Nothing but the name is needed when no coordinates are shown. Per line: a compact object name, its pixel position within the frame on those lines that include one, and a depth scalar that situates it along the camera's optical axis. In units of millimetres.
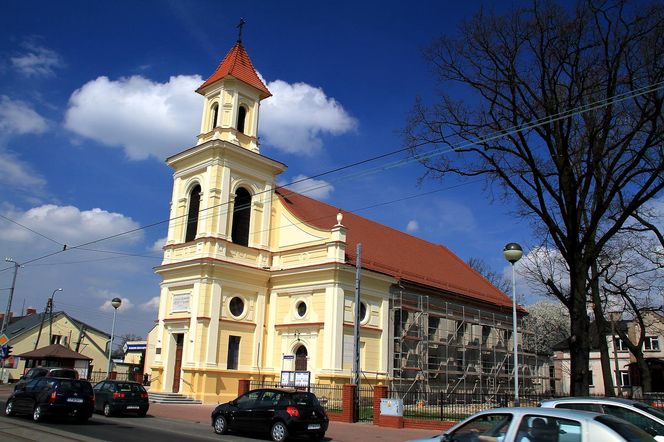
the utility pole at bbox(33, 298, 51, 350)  51850
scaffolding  34000
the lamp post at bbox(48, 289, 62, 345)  51344
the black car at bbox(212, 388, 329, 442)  16172
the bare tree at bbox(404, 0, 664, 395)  18125
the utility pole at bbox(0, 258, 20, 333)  39694
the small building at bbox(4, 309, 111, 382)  58812
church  30469
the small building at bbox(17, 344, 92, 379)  41656
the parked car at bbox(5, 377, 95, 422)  17344
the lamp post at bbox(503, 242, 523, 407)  15709
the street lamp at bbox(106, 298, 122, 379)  28422
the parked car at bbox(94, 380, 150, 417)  21453
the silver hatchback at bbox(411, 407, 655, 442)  6875
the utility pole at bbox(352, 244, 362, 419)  22725
